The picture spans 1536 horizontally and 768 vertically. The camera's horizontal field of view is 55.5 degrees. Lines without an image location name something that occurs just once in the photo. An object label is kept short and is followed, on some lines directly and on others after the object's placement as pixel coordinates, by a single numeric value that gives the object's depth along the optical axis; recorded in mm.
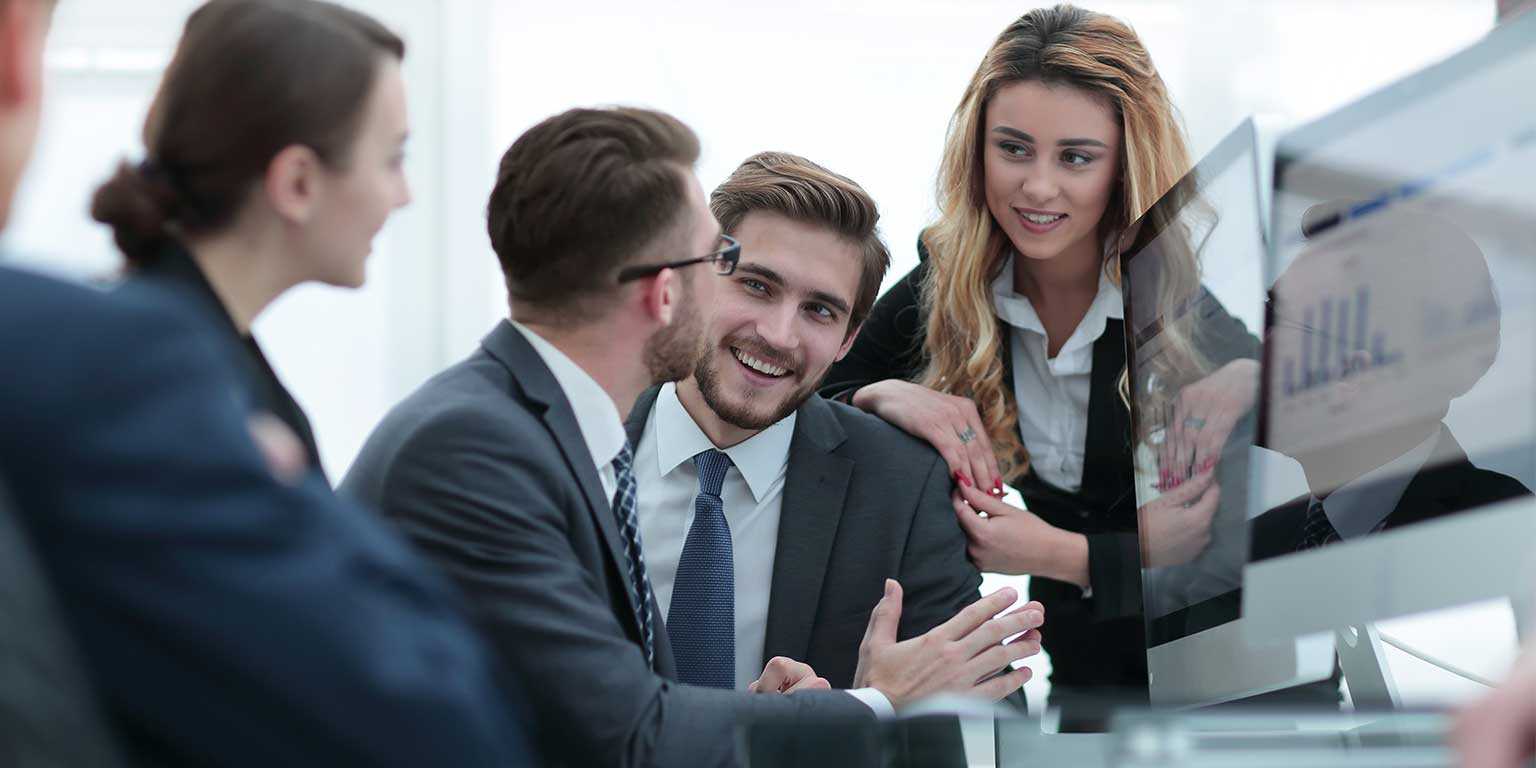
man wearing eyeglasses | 1388
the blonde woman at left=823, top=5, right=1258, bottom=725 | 2246
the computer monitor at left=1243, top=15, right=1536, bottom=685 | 1204
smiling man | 2086
